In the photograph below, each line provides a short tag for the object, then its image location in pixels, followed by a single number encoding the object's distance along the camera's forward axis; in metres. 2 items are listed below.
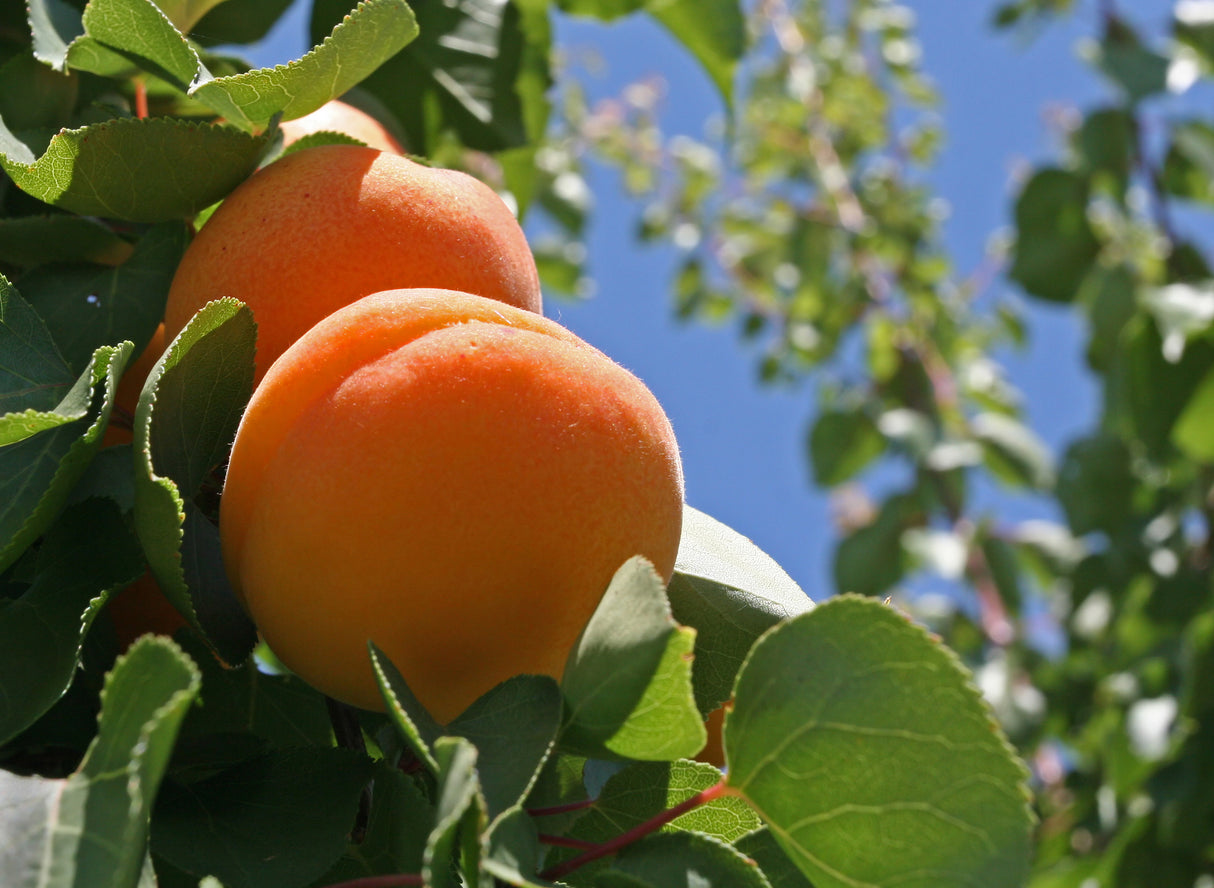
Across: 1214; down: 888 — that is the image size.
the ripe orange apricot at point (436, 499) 0.32
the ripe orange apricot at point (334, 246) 0.34
